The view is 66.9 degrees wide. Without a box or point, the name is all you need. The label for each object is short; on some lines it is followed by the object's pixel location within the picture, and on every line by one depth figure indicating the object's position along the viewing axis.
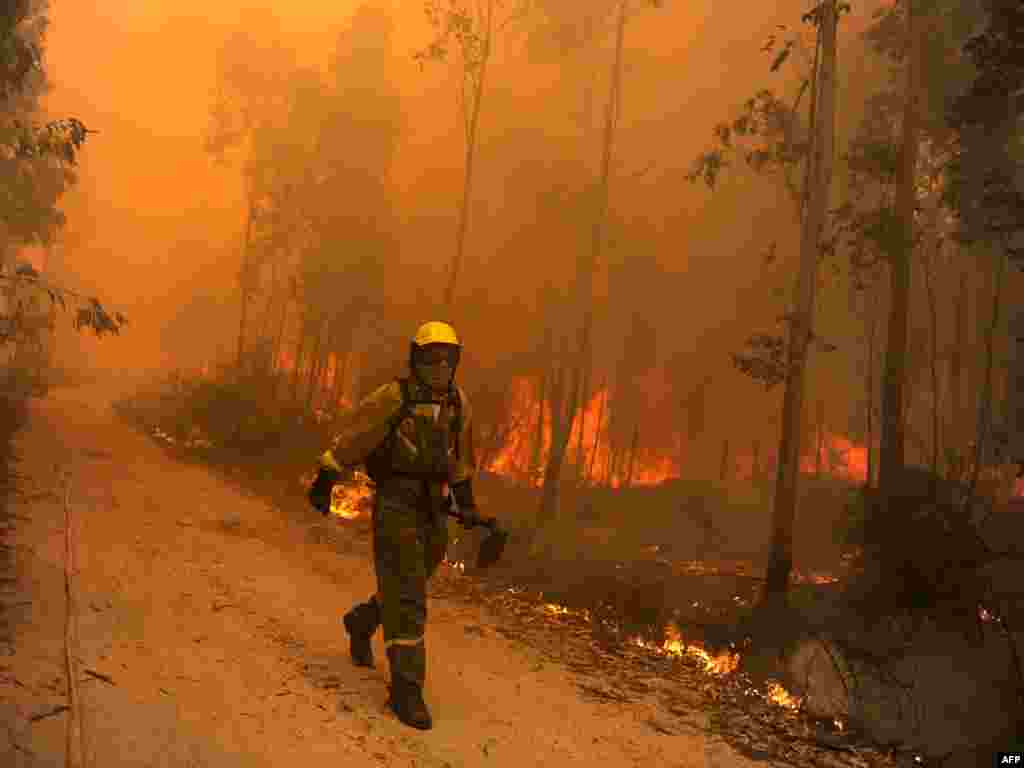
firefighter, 4.41
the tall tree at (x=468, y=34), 17.52
